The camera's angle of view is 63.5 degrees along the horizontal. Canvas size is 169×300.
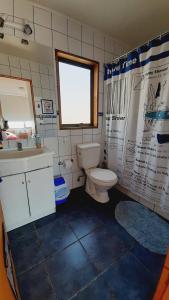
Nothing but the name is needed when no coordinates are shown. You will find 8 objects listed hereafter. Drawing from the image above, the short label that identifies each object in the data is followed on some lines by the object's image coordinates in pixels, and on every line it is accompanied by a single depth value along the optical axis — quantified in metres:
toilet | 1.70
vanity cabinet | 1.30
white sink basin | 1.25
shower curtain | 1.39
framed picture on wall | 1.65
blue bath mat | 1.29
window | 1.82
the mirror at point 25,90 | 1.42
